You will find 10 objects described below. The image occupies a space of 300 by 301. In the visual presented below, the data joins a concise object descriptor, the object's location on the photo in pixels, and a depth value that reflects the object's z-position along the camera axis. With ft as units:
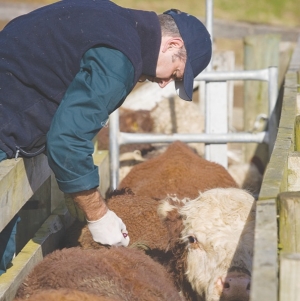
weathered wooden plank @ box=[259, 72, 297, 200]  18.40
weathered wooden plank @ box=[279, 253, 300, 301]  14.00
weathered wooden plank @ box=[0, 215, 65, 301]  21.90
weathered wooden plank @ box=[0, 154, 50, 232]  20.81
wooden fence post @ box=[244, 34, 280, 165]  55.33
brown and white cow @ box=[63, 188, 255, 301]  22.43
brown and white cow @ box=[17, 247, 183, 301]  19.26
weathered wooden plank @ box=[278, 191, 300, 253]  16.24
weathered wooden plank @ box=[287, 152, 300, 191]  21.65
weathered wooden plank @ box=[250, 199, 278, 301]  13.21
